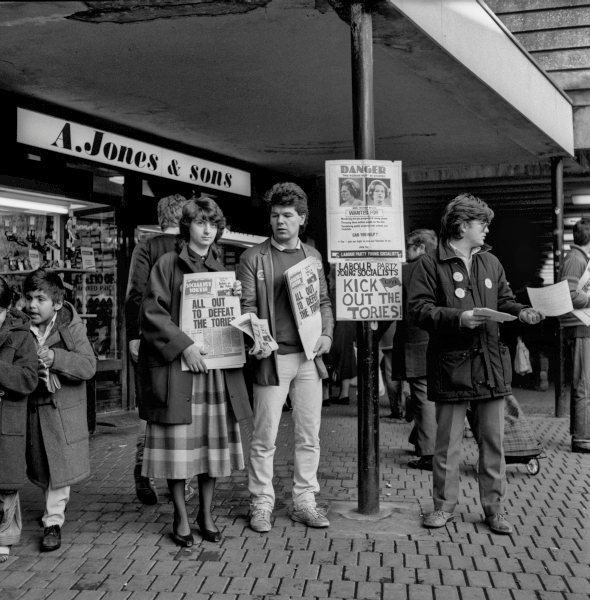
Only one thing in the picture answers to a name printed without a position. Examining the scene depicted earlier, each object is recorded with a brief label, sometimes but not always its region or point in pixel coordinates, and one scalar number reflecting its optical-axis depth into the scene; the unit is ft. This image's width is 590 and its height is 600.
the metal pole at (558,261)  30.45
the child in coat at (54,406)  14.23
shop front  25.53
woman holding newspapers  14.26
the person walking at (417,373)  21.11
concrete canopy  18.44
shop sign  25.21
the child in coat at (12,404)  13.76
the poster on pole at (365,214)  16.31
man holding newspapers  15.56
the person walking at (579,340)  23.32
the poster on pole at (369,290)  16.53
